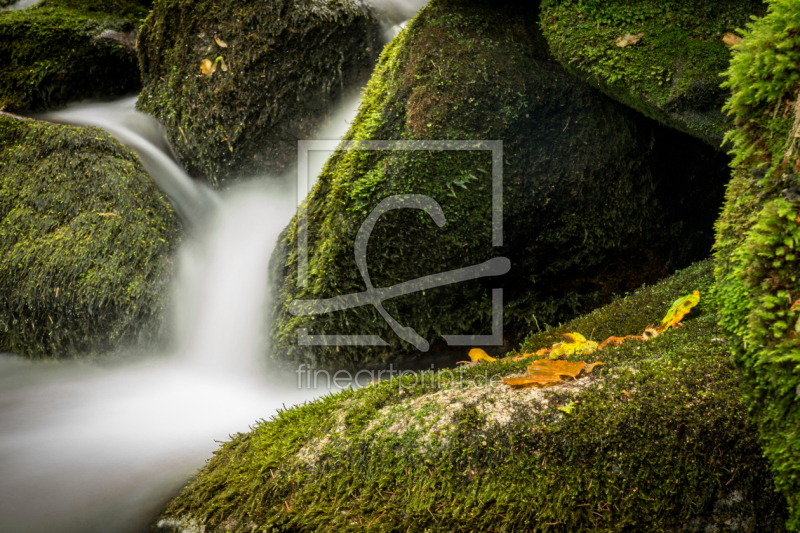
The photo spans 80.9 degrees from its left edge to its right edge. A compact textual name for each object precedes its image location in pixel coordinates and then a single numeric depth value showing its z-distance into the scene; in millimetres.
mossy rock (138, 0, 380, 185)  4746
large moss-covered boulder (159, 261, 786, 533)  1726
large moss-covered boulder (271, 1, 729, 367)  3514
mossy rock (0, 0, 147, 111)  5699
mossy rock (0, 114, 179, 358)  4496
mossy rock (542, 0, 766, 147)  2781
